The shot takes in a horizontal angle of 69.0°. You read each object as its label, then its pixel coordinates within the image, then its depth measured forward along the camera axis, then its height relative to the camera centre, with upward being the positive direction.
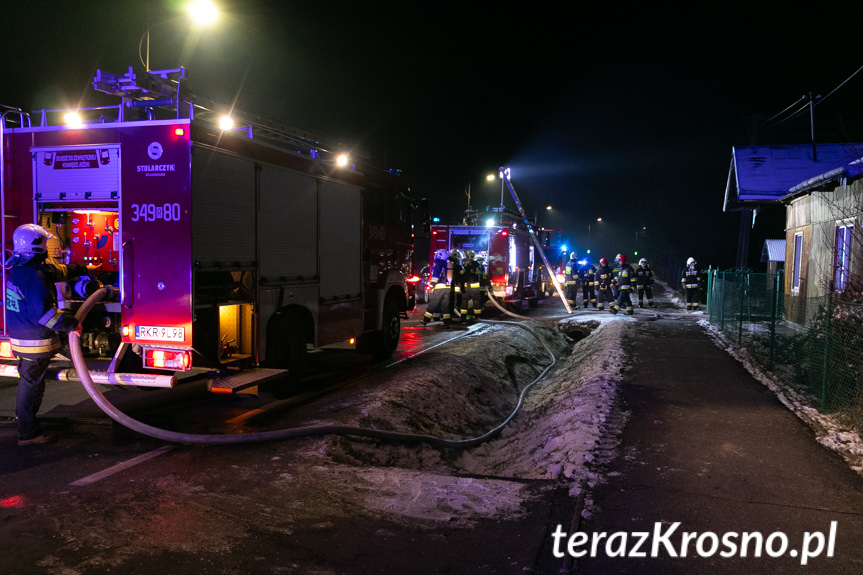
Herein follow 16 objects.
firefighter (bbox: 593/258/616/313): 19.25 -0.56
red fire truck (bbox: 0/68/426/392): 6.02 +0.36
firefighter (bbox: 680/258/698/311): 20.67 -0.59
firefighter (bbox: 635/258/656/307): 19.81 -0.37
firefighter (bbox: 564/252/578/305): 21.58 -0.39
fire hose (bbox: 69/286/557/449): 5.30 -1.51
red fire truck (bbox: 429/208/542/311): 20.09 +0.52
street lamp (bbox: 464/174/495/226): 22.66 +1.61
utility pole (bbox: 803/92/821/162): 18.00 +4.19
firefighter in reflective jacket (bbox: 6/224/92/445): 5.43 -0.56
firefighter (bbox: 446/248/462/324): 15.05 -0.39
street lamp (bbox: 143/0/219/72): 9.77 +3.86
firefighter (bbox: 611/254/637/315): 18.08 -0.52
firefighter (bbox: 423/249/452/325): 15.43 -0.88
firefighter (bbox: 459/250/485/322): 15.23 -0.64
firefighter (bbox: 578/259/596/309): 20.72 -0.47
